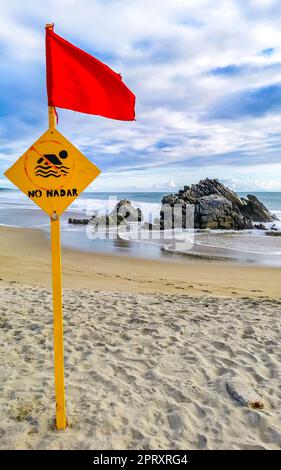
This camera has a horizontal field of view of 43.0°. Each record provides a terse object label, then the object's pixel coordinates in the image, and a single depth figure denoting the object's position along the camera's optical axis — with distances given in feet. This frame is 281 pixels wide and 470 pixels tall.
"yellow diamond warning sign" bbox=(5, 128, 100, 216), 9.73
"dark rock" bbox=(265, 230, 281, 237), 79.74
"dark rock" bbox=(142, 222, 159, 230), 82.12
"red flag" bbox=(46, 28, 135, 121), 9.84
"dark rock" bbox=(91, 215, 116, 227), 86.89
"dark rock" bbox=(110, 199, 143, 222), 96.02
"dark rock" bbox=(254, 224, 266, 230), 90.53
